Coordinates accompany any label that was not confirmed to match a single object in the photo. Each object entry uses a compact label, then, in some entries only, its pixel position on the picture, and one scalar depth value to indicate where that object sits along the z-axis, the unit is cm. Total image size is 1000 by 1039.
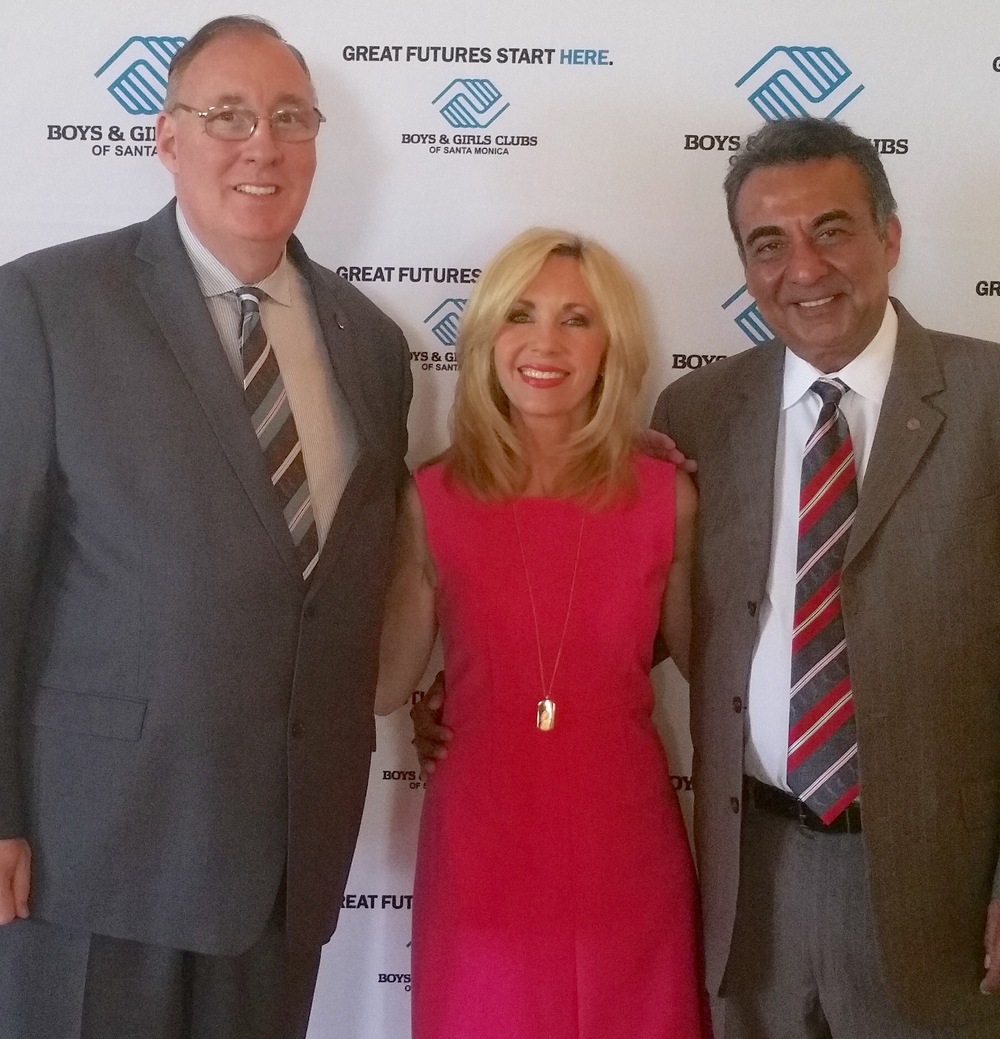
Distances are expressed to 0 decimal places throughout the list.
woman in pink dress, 175
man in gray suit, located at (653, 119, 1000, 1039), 157
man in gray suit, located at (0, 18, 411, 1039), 147
